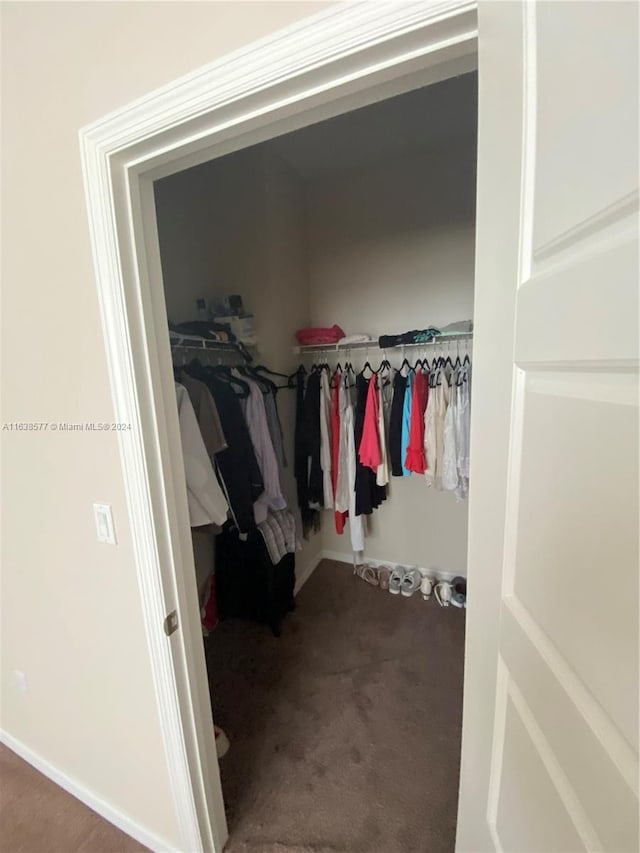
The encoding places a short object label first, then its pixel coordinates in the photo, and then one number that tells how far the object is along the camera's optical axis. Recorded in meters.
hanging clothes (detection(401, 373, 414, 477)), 2.13
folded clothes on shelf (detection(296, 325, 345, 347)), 2.44
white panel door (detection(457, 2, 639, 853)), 0.35
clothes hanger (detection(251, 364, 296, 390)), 2.20
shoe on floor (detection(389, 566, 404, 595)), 2.50
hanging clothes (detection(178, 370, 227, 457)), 1.71
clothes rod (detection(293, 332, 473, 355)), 2.07
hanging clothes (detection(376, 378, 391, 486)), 2.18
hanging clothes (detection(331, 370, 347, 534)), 2.34
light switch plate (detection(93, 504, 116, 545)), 0.95
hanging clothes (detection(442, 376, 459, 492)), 2.03
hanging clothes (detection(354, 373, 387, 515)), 2.26
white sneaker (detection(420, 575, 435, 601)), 2.43
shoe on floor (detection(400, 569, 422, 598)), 2.48
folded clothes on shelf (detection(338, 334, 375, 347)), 2.34
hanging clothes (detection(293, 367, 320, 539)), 2.40
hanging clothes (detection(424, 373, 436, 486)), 2.06
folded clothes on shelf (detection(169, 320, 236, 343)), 1.83
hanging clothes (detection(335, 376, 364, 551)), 2.30
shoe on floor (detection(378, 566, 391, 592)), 2.56
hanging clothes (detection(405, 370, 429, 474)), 2.09
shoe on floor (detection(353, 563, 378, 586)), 2.63
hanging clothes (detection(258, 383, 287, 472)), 2.07
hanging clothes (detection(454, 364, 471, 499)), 2.02
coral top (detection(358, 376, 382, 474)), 2.17
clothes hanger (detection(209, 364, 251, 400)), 1.91
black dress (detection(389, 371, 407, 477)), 2.15
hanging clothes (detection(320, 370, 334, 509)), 2.36
